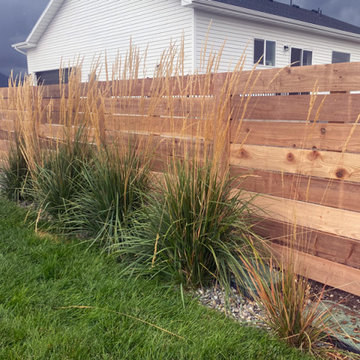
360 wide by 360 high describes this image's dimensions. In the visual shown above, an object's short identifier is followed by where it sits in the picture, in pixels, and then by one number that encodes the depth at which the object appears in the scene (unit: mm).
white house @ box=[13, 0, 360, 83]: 11211
